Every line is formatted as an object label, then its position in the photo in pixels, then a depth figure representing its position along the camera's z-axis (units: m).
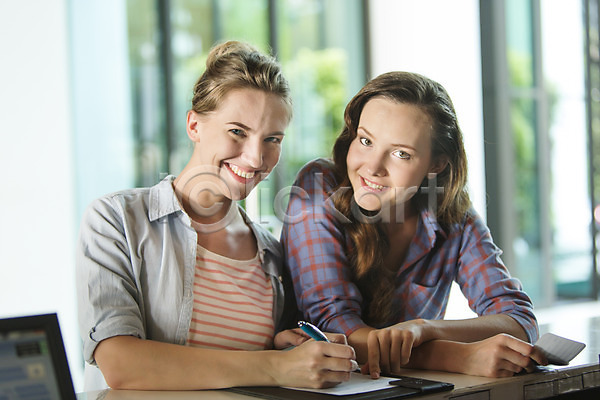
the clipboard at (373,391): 1.75
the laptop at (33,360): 1.66
